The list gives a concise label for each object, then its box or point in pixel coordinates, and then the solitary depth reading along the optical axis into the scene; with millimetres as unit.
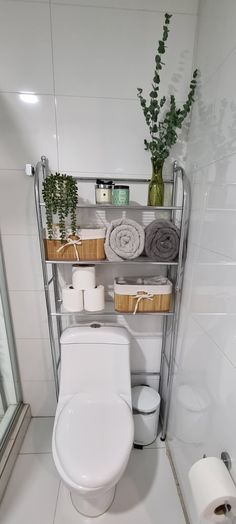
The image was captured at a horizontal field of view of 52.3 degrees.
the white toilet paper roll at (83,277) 1095
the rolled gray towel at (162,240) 1028
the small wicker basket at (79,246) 1039
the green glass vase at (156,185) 1064
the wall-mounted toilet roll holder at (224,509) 647
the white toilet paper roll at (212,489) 601
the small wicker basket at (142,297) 1101
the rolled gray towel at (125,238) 1033
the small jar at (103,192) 1032
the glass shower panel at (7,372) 1286
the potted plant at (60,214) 954
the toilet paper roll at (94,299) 1114
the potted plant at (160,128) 968
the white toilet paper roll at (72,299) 1107
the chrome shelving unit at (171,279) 1030
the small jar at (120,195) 1016
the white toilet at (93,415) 871
